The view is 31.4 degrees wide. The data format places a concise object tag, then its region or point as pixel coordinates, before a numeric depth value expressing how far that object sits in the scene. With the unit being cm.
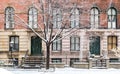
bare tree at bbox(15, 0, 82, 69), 1636
